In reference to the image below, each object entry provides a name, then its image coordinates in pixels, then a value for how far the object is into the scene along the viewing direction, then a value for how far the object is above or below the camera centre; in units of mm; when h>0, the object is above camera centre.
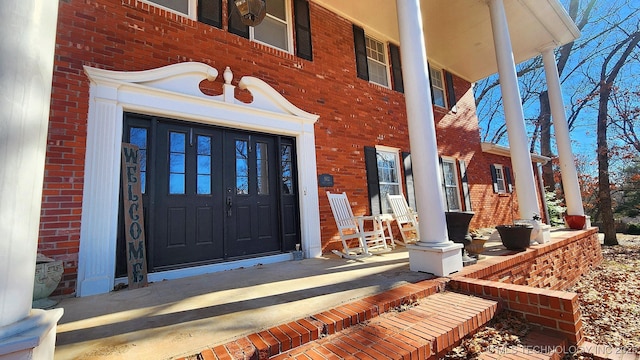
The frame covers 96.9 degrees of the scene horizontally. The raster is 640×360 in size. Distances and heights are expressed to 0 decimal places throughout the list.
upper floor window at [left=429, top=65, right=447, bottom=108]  7410 +3262
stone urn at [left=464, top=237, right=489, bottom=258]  3312 -441
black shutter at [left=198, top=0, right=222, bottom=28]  3881 +2917
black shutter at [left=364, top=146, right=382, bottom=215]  5188 +617
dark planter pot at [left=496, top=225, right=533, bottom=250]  3637 -404
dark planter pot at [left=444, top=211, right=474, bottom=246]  3270 -211
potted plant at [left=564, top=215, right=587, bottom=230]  5684 -389
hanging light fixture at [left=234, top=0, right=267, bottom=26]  3453 +2574
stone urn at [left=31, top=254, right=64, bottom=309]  2291 -384
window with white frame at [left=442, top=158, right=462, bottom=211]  6945 +625
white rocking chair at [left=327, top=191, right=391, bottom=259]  4086 -183
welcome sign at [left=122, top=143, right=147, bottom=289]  2922 +86
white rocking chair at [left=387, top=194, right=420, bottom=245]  5156 -53
